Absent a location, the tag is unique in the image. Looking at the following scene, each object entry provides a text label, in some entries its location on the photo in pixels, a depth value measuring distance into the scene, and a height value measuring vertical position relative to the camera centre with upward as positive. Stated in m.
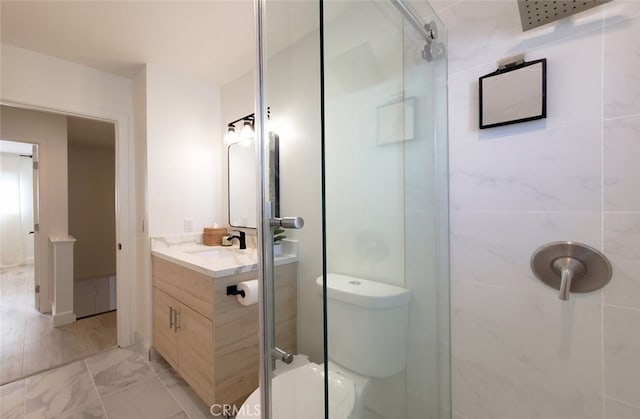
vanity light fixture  2.04 +0.60
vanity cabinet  1.36 -0.70
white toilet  0.71 -0.45
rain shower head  0.71 +0.53
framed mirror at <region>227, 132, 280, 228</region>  2.07 +0.19
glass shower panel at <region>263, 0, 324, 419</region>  0.70 +0.04
